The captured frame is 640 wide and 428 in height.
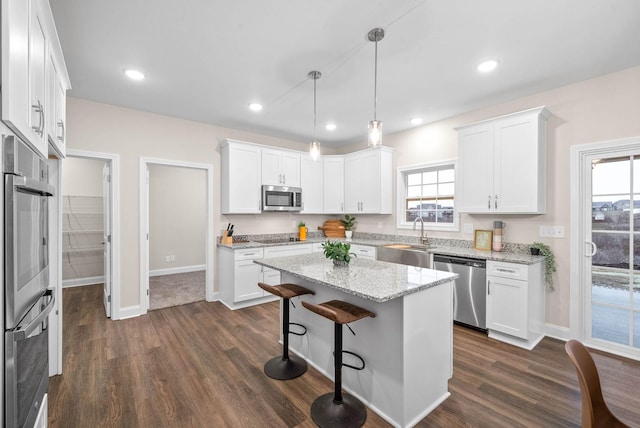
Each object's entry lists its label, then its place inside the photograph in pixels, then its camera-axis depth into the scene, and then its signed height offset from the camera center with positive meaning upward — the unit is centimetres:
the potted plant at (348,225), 553 -20
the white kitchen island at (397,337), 187 -86
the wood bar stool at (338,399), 190 -133
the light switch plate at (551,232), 319 -19
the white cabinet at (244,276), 414 -89
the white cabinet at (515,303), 296 -93
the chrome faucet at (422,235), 439 -32
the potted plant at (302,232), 524 -31
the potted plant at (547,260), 321 -51
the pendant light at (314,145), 278 +66
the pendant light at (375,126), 221 +68
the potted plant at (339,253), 253 -33
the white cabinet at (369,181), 485 +57
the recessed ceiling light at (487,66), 265 +138
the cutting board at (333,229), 562 -27
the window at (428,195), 431 +30
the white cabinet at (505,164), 314 +58
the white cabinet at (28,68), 97 +60
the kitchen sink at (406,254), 378 -54
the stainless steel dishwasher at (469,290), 326 -86
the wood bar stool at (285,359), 245 -132
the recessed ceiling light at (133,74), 281 +139
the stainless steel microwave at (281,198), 467 +28
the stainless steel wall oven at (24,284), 102 -28
